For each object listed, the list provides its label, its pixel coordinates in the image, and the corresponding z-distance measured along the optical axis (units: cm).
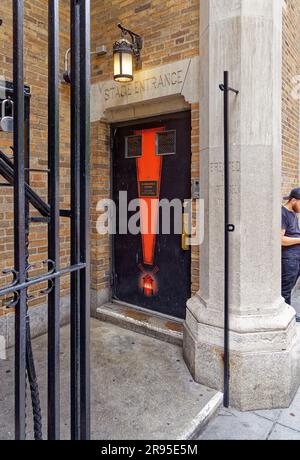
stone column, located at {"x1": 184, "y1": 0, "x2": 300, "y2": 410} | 298
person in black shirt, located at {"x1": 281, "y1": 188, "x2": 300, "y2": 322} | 423
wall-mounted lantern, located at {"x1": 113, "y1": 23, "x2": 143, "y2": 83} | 386
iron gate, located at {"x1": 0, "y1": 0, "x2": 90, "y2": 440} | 131
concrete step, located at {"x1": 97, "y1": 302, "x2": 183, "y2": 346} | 391
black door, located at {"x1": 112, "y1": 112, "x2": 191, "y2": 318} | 407
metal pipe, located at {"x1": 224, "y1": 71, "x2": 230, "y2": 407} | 297
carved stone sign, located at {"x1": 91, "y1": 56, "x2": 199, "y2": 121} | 361
